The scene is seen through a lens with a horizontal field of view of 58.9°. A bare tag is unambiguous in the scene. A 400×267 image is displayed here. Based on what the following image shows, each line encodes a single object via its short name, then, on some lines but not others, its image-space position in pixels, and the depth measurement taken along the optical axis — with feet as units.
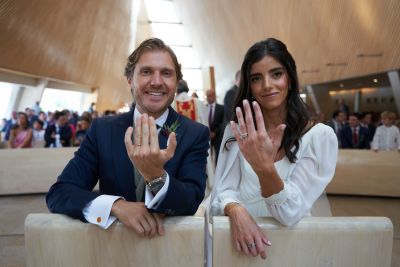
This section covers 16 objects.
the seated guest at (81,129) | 27.25
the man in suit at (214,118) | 20.94
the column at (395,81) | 35.34
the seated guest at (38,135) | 27.63
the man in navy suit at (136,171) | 3.95
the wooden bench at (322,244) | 3.85
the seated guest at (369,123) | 30.12
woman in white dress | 3.98
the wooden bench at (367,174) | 19.03
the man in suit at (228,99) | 18.76
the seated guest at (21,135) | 24.61
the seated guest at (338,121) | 26.24
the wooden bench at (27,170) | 19.81
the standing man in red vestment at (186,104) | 18.71
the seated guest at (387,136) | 22.52
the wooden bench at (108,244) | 3.95
